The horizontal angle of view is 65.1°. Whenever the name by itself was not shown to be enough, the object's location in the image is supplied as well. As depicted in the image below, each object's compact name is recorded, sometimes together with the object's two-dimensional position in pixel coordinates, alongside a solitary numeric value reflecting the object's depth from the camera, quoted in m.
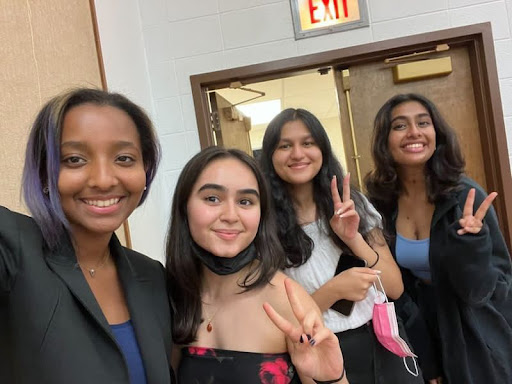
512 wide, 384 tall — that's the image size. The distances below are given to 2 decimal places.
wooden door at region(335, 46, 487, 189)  2.34
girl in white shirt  1.18
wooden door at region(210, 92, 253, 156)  2.56
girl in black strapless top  0.91
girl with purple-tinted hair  0.64
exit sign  2.27
